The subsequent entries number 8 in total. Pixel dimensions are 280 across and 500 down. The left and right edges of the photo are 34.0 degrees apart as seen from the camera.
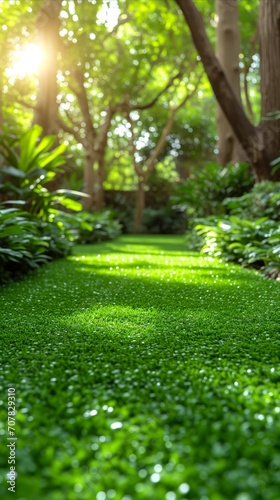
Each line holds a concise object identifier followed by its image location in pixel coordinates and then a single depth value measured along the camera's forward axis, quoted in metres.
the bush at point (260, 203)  4.88
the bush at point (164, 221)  16.55
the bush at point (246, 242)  3.65
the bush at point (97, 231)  8.70
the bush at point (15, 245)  3.25
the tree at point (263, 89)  5.82
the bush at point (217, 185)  7.26
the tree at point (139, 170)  14.59
